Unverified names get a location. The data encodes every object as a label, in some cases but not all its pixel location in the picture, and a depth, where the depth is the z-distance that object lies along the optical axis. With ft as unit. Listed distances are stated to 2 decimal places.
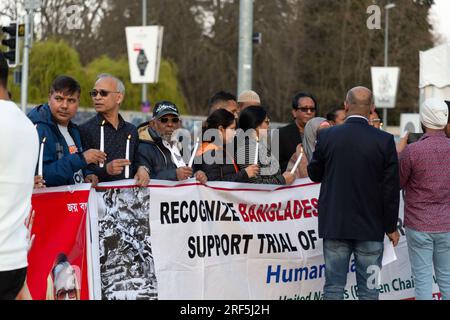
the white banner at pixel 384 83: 100.32
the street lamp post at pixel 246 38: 52.06
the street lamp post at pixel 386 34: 123.73
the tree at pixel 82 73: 128.06
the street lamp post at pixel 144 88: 128.61
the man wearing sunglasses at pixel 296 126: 28.35
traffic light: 59.62
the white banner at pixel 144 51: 100.83
